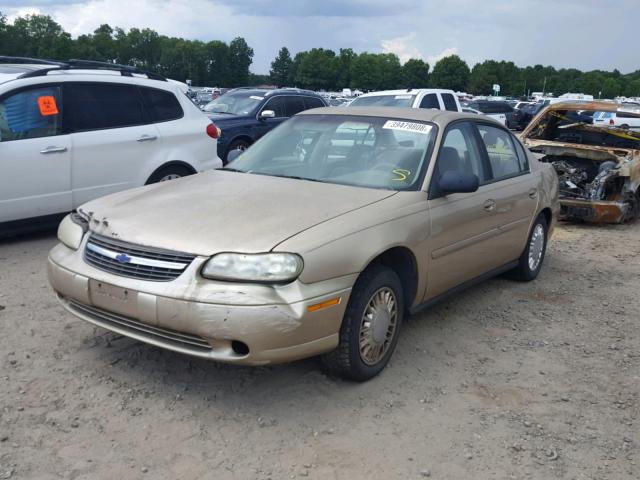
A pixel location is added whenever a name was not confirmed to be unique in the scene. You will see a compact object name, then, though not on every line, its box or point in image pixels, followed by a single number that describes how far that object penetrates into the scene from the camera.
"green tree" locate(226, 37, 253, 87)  136.25
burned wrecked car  8.84
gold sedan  3.29
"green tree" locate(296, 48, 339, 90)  131.88
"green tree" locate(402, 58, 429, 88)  129.88
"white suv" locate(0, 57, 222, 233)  6.23
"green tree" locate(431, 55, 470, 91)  121.31
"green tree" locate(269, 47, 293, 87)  134.12
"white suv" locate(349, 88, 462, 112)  12.77
